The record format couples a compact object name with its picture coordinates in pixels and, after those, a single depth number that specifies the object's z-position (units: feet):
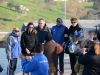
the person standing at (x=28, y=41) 39.63
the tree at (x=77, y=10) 417.49
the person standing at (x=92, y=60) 24.57
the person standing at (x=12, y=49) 41.55
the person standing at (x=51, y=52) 35.42
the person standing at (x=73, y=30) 38.99
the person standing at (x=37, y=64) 26.55
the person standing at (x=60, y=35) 40.96
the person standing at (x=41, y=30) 40.04
